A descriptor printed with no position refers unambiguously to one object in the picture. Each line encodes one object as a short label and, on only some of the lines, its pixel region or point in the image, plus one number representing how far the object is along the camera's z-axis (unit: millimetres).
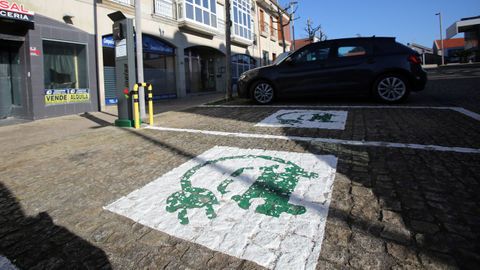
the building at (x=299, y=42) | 62425
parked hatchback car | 8180
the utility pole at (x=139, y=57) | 7625
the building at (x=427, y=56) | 60841
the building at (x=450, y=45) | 68488
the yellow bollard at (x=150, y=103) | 7235
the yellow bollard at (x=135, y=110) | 6812
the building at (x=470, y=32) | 39594
